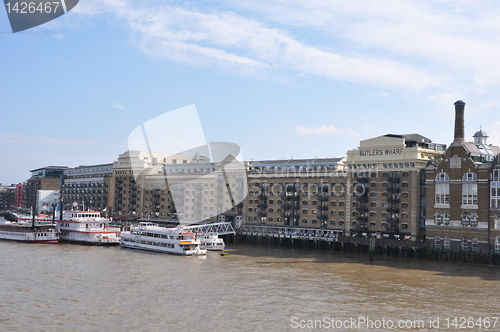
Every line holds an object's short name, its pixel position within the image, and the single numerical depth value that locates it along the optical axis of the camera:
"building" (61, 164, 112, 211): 156.88
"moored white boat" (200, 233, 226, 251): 90.62
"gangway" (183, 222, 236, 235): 107.69
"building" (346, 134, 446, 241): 90.75
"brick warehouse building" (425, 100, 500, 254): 78.50
